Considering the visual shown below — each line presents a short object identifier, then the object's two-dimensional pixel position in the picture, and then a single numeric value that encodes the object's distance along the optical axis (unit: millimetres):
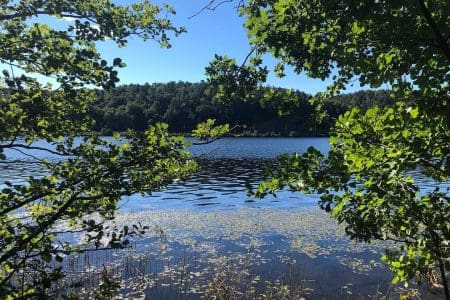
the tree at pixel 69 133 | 4254
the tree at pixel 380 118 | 3414
